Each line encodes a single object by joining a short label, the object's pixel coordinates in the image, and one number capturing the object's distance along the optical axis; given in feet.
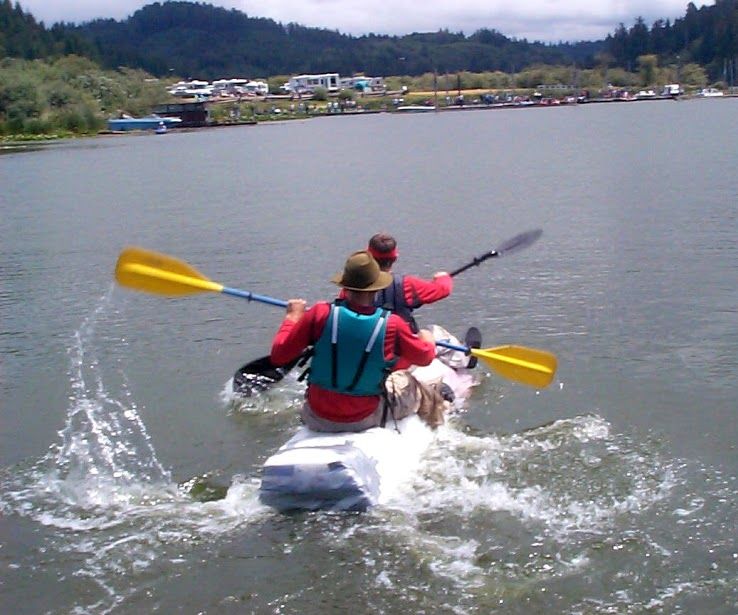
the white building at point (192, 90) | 518.78
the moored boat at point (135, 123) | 326.24
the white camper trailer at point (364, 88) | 631.15
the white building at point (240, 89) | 600.89
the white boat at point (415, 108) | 473.67
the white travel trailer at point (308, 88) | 618.77
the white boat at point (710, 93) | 468.83
